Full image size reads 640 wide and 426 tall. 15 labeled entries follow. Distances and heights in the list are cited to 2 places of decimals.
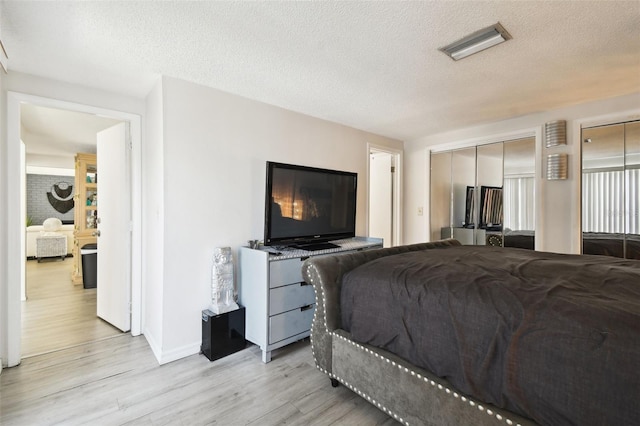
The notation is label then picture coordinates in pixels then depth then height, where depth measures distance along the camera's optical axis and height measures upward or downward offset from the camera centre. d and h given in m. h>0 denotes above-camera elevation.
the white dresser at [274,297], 2.39 -0.74
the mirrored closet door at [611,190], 2.84 +0.23
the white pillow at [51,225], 6.91 -0.33
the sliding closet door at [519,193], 3.47 +0.24
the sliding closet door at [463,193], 4.00 +0.28
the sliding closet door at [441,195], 4.27 +0.26
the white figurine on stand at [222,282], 2.48 -0.61
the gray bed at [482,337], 0.98 -0.53
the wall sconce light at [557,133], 3.19 +0.89
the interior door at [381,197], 4.76 +0.27
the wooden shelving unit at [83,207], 4.69 +0.07
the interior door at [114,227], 2.94 -0.17
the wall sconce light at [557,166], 3.17 +0.52
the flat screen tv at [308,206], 2.77 +0.07
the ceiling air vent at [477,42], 1.80 +1.13
